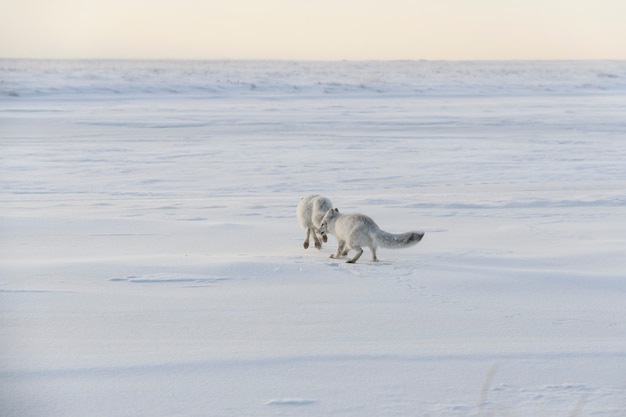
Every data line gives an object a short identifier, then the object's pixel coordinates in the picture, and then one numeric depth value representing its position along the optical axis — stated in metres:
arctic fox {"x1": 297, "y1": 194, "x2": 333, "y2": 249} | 15.77
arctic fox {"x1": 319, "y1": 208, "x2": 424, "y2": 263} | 14.12
